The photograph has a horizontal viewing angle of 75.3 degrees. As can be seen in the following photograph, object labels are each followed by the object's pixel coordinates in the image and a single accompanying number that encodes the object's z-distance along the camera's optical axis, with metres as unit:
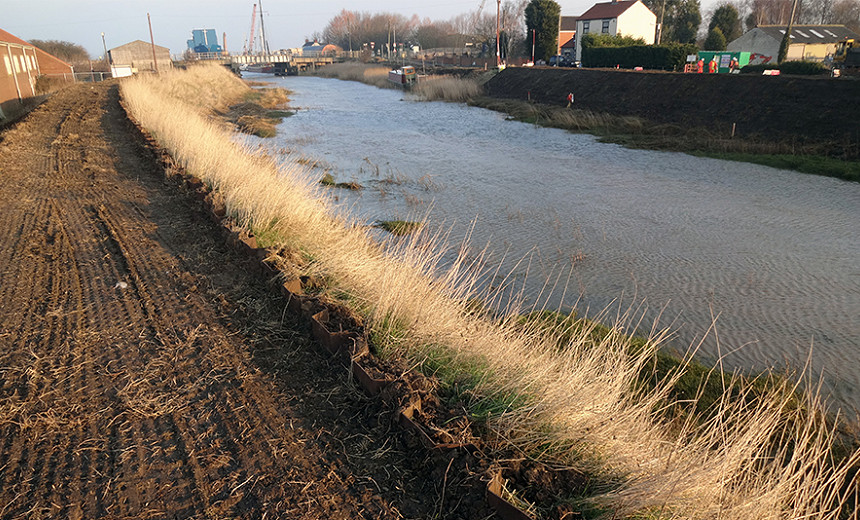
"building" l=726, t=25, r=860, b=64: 46.41
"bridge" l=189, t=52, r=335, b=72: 77.88
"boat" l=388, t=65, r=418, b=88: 47.31
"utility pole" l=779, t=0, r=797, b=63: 35.16
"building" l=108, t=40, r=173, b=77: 59.69
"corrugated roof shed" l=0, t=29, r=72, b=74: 36.56
